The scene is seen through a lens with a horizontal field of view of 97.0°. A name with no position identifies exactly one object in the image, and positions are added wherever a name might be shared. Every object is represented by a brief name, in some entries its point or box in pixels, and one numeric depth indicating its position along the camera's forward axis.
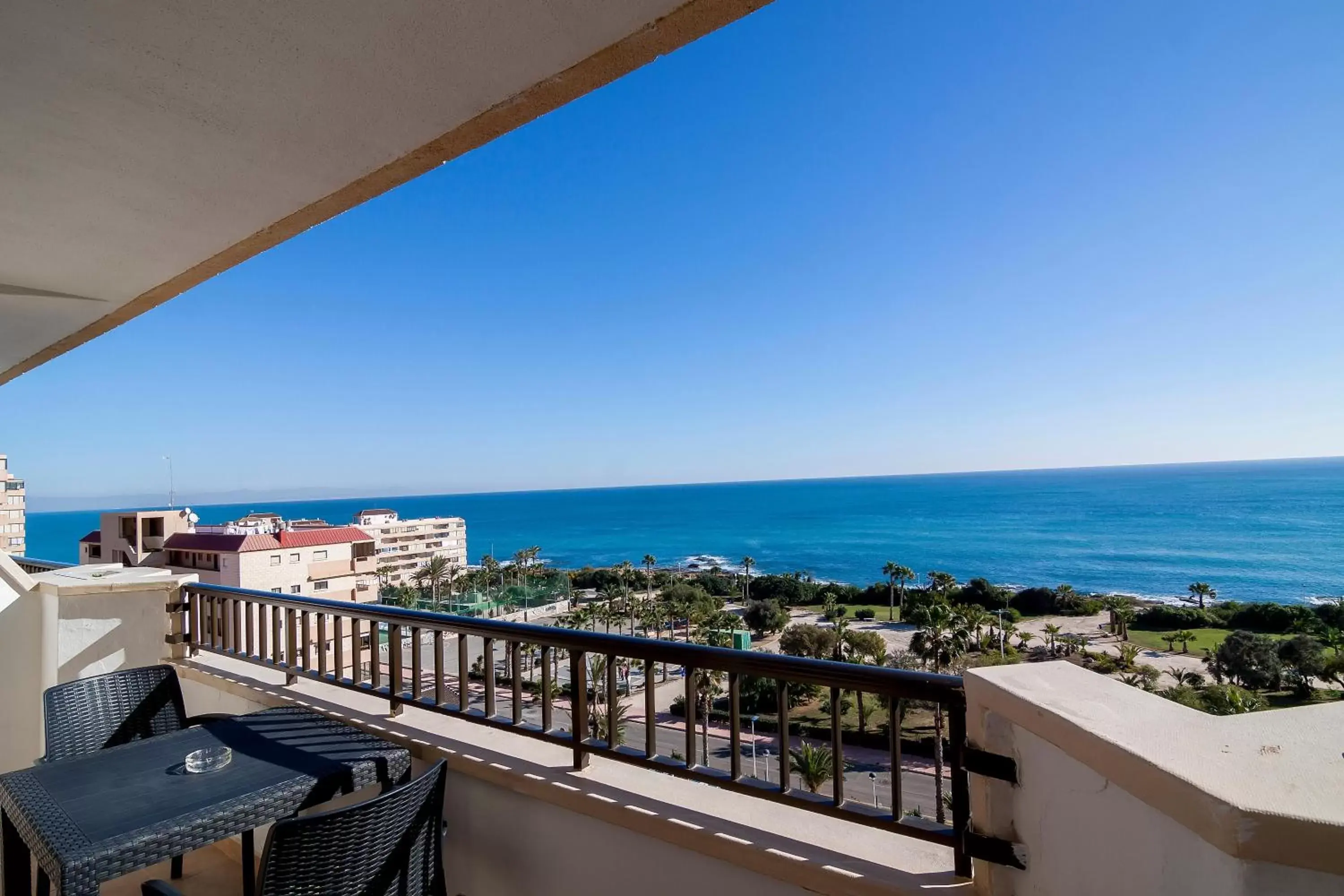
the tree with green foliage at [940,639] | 19.95
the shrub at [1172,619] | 23.55
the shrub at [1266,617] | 21.66
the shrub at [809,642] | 21.42
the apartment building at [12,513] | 13.50
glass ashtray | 1.73
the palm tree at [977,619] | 21.48
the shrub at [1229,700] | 12.70
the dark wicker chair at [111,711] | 2.22
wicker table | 1.36
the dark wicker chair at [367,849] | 1.28
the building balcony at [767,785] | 0.72
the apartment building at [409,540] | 46.09
